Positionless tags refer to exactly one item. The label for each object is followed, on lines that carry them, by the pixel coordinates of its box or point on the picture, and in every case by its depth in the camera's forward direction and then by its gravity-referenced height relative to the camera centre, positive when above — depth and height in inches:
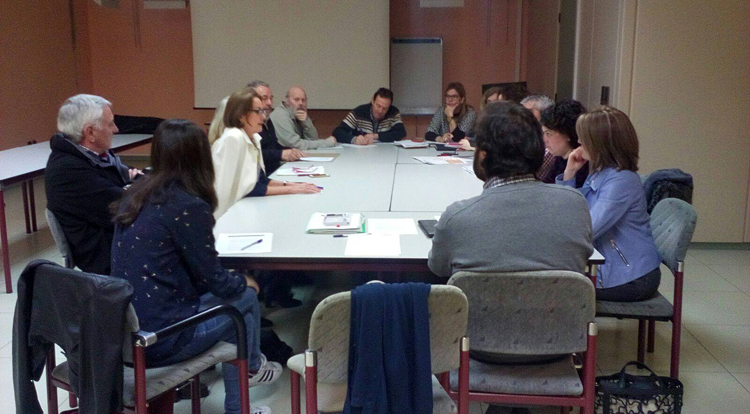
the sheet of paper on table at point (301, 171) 163.9 -24.3
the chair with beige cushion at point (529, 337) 73.3 -28.9
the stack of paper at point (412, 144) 222.5 -24.4
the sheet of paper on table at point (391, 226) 105.6 -24.2
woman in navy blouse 81.4 -20.5
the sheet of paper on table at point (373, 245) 93.9 -24.3
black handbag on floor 95.6 -44.5
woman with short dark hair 127.0 -11.4
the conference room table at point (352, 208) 93.1 -24.5
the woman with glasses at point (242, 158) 129.7 -16.8
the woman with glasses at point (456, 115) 233.1 -16.0
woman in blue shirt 104.9 -21.8
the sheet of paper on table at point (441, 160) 183.6 -24.4
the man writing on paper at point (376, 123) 234.4 -18.7
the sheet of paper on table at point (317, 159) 189.2 -24.5
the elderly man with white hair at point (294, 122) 211.3 -16.6
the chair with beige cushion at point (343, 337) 65.9 -25.8
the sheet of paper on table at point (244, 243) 95.2 -24.3
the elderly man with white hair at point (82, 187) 107.2 -18.3
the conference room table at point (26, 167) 161.9 -25.1
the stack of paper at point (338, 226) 105.3 -23.7
